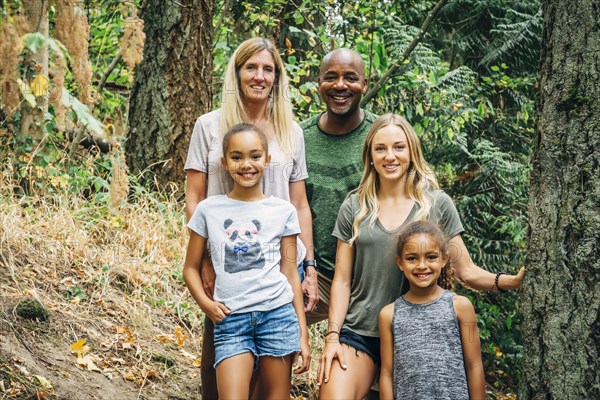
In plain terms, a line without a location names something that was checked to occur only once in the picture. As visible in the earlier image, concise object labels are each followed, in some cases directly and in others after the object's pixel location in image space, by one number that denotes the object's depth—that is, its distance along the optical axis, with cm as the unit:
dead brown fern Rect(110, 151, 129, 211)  514
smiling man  404
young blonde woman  347
